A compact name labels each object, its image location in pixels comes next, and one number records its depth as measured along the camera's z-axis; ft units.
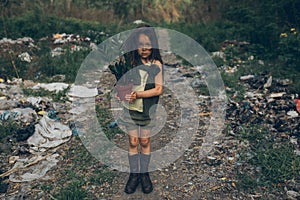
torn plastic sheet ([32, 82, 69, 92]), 18.98
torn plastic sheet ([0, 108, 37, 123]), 14.75
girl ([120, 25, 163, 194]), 9.03
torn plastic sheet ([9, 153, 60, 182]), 11.22
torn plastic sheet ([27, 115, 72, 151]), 13.14
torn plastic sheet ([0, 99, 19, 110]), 16.06
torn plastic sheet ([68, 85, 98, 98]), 18.25
